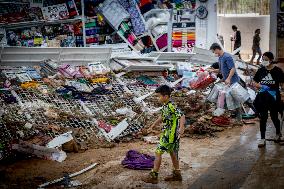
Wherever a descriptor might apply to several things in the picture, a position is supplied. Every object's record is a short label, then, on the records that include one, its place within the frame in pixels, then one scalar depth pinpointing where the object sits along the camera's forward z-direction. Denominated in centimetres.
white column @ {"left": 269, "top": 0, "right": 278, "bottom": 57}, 1801
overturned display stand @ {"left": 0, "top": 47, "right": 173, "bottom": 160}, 879
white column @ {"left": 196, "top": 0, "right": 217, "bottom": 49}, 1593
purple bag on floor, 739
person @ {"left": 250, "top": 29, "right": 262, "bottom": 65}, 1830
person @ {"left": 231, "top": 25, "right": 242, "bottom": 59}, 1823
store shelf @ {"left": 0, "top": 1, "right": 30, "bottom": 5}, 1327
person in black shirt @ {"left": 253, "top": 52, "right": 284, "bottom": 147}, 790
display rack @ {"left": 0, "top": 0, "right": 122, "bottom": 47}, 1355
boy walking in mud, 657
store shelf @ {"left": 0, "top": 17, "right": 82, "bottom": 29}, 1342
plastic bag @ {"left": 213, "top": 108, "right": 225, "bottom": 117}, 1019
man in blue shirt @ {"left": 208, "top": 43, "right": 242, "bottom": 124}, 976
